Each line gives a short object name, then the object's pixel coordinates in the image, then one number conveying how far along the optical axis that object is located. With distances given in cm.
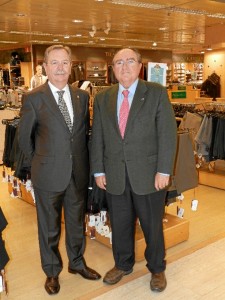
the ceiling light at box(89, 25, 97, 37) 970
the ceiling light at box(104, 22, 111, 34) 916
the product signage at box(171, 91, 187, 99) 746
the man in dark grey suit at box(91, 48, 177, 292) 232
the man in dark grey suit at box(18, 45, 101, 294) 230
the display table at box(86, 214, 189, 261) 324
